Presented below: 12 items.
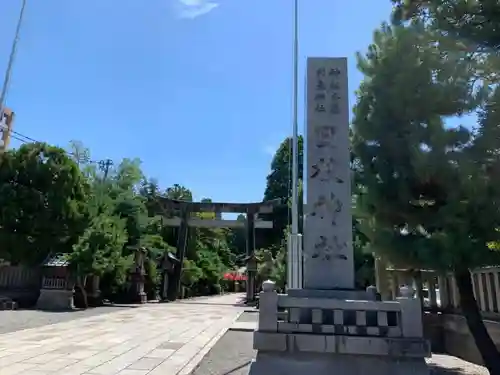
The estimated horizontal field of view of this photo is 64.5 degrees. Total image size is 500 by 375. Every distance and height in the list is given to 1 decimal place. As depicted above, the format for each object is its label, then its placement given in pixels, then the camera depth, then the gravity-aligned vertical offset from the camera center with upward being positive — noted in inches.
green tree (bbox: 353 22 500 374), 200.1 +68.1
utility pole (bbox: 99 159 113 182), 1053.8 +280.5
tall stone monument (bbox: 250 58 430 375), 187.9 -24.9
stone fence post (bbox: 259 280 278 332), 194.9 -15.3
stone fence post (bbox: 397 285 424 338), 189.6 -15.8
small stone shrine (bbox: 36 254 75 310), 593.6 -22.0
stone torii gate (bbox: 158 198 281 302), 1086.9 +165.7
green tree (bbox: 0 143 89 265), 607.5 +101.3
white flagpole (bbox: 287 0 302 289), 385.7 +55.1
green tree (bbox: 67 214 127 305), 596.1 +33.5
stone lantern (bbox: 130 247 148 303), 825.5 -7.2
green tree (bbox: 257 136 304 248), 1334.9 +337.5
